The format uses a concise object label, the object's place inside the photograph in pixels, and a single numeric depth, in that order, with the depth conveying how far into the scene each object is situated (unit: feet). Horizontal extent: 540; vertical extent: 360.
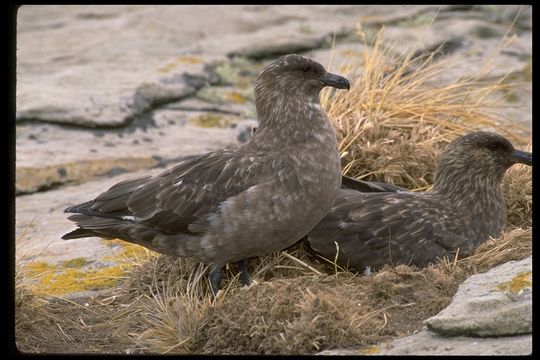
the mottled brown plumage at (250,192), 36.24
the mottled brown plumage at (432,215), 38.73
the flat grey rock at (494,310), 28.35
